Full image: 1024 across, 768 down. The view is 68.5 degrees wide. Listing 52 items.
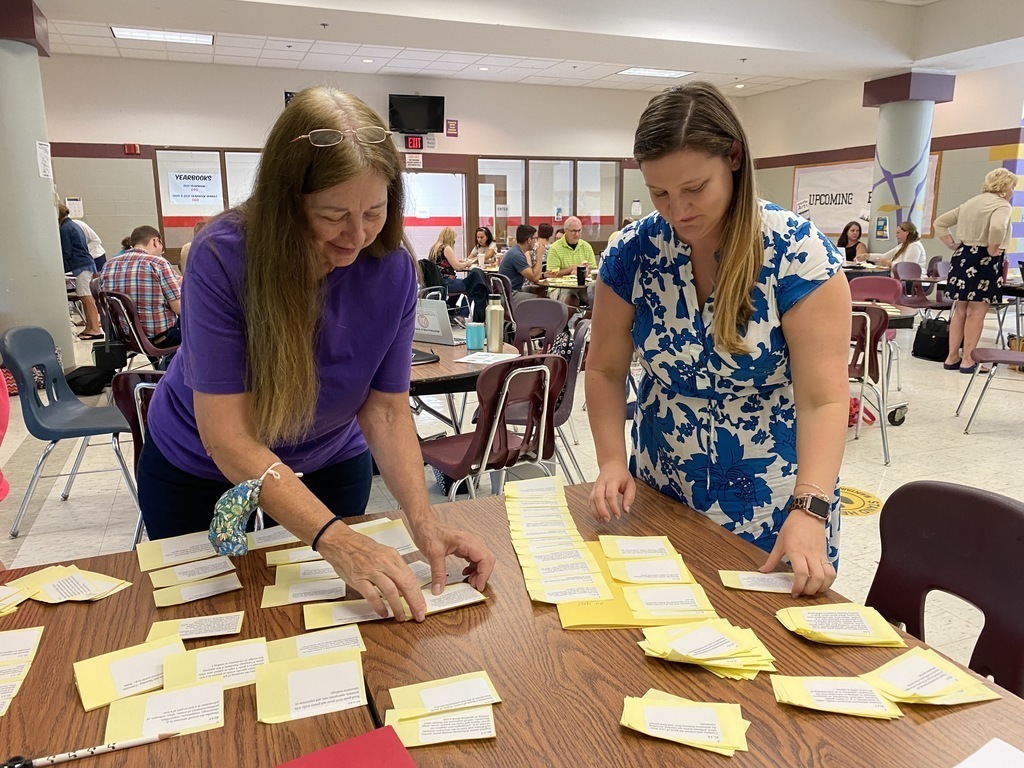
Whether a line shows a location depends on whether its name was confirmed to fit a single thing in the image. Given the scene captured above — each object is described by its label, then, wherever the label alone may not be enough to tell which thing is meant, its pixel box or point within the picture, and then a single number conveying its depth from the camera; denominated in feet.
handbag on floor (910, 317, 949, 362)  24.43
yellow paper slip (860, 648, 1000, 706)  3.01
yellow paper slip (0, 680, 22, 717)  3.03
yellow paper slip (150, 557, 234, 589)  3.99
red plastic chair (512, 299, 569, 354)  16.05
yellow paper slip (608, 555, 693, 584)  3.99
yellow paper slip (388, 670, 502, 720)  2.99
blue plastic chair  10.78
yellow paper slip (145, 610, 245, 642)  3.52
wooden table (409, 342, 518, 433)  10.55
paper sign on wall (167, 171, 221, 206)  35.09
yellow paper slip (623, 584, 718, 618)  3.67
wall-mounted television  36.68
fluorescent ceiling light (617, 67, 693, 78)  35.76
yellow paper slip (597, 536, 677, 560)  4.26
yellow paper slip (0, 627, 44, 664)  3.35
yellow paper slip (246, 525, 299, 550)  4.46
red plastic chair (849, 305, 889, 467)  14.07
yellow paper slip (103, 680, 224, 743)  2.89
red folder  2.66
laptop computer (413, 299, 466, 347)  13.29
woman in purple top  3.78
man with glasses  28.81
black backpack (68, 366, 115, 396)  18.39
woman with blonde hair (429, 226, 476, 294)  29.63
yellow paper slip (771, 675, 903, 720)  2.95
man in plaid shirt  18.22
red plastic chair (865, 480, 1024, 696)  3.84
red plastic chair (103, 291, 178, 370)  17.46
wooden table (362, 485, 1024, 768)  2.76
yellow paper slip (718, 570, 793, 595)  3.87
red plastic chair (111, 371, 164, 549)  8.38
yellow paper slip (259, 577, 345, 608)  3.82
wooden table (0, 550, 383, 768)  2.78
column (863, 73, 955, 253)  29.17
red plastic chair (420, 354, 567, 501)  9.16
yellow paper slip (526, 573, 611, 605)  3.82
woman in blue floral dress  4.25
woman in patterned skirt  21.22
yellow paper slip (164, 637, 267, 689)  3.18
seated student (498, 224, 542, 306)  27.56
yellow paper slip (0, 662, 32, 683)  3.21
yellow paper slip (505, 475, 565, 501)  5.10
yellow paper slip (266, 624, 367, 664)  3.38
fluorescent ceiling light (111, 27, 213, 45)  28.30
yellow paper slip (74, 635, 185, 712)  3.09
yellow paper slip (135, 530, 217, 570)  4.20
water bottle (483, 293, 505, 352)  12.63
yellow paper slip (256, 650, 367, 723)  3.00
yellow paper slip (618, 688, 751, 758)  2.81
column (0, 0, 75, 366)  18.88
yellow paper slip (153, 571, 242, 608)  3.81
